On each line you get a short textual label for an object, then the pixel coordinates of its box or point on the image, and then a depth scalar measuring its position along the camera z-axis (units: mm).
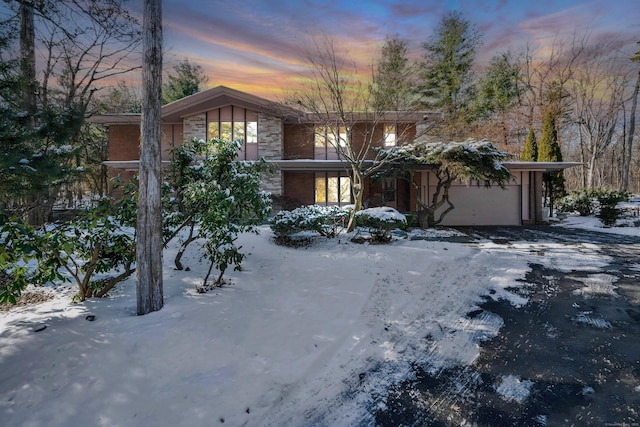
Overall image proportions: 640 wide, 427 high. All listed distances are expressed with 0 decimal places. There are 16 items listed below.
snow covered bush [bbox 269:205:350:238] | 8398
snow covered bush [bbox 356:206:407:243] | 8594
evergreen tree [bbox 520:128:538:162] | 19461
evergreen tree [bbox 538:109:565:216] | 17844
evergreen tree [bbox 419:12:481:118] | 23188
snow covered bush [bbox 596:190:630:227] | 13812
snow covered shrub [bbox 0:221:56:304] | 2838
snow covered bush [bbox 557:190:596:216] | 15789
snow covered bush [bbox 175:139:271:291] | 4797
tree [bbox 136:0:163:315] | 3893
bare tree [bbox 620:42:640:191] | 22633
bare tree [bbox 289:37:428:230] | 10352
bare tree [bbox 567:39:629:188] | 22688
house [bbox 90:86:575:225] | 14188
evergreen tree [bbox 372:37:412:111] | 11000
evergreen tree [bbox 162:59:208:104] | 24453
